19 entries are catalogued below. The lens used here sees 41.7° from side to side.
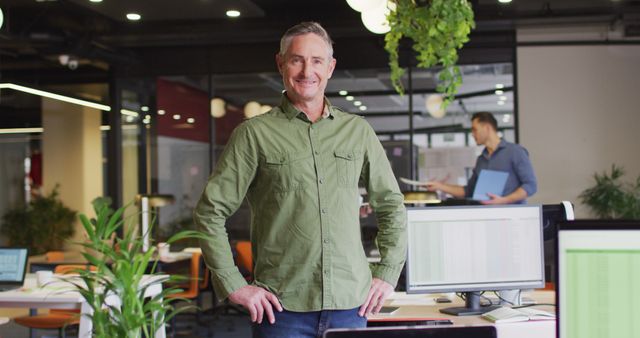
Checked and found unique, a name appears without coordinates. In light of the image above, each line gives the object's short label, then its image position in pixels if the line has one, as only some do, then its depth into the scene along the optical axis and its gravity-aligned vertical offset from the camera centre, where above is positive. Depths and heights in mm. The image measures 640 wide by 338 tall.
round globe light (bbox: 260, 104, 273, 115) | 11024 +907
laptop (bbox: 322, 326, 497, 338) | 1760 -335
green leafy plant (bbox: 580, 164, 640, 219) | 9672 -298
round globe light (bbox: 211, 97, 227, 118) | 11102 +952
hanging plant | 4805 +885
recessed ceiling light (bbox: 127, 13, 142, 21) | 9547 +1862
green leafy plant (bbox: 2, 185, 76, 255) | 12766 -693
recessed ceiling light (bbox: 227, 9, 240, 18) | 9367 +1845
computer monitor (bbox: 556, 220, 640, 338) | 1773 -235
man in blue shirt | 6680 +88
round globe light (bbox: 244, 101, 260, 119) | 11039 +908
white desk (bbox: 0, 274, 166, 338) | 5438 -795
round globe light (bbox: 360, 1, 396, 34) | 5713 +1104
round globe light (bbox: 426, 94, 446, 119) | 10484 +849
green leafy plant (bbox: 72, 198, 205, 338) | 1583 -206
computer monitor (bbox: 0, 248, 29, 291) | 6242 -672
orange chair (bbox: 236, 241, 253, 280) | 9000 -850
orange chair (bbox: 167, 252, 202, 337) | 8414 -1109
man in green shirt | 2539 -100
